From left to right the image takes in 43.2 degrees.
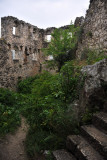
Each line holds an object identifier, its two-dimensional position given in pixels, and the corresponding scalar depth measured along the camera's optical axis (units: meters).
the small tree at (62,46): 10.78
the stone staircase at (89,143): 2.75
